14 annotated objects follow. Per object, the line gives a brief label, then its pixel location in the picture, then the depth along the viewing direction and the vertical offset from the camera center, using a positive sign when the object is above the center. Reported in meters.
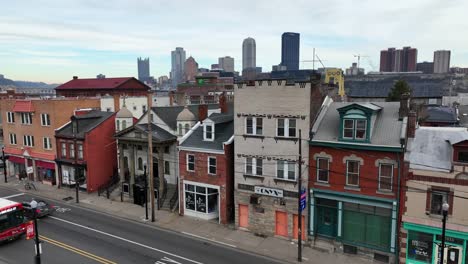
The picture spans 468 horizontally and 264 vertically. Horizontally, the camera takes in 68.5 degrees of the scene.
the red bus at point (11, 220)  24.44 -9.36
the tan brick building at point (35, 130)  42.31 -5.09
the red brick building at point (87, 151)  38.38 -6.84
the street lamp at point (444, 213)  16.28 -5.92
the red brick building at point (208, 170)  28.81 -6.81
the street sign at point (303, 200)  23.52 -7.61
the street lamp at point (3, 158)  43.67 -8.73
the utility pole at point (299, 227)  22.53 -8.92
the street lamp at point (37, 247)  19.11 -8.72
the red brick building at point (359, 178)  22.42 -6.00
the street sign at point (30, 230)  22.42 -9.17
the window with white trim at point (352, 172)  23.44 -5.62
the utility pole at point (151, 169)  28.86 -6.69
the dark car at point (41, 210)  30.33 -10.65
